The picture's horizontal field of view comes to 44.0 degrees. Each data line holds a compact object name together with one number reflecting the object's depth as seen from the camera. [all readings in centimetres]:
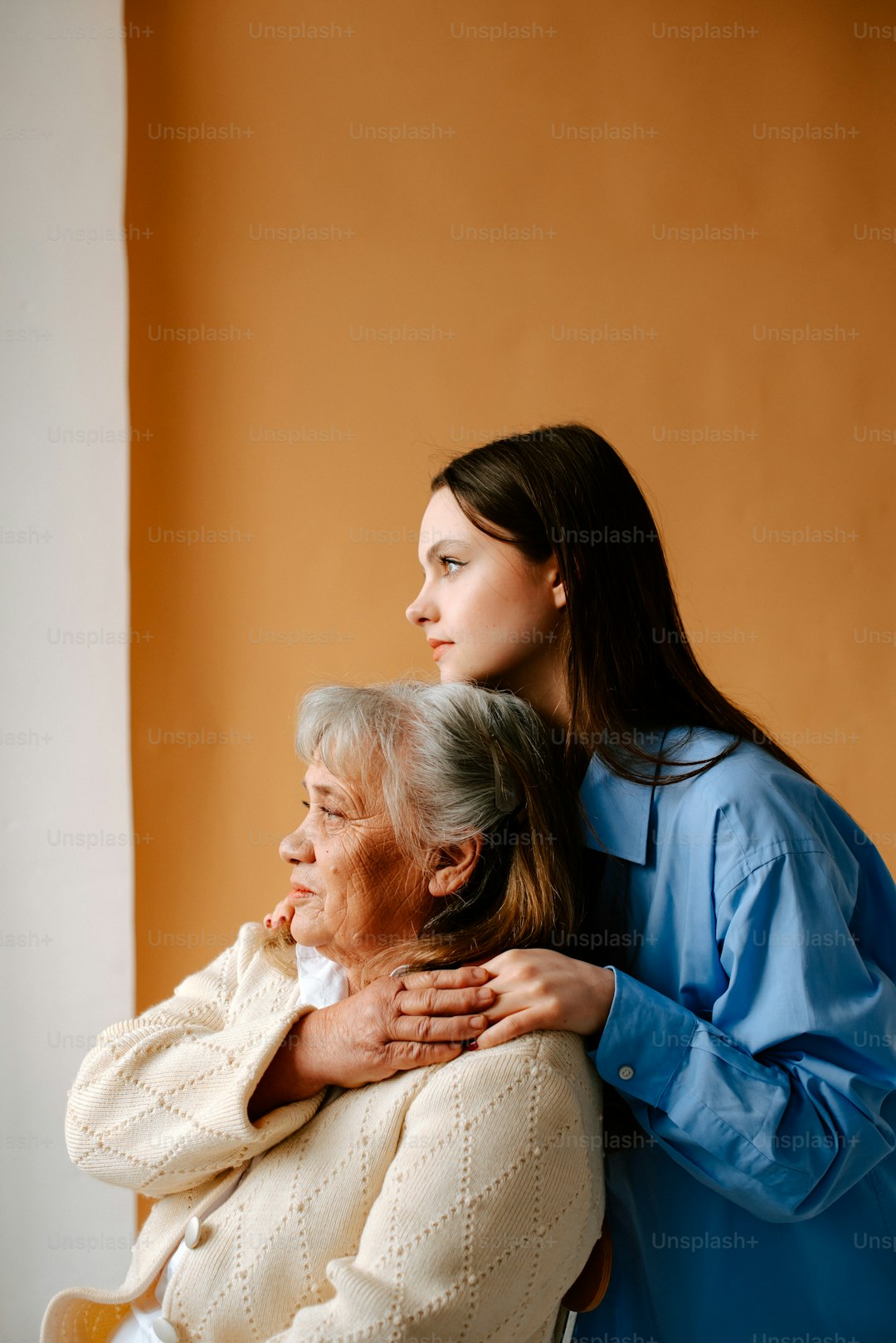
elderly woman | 126
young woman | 139
